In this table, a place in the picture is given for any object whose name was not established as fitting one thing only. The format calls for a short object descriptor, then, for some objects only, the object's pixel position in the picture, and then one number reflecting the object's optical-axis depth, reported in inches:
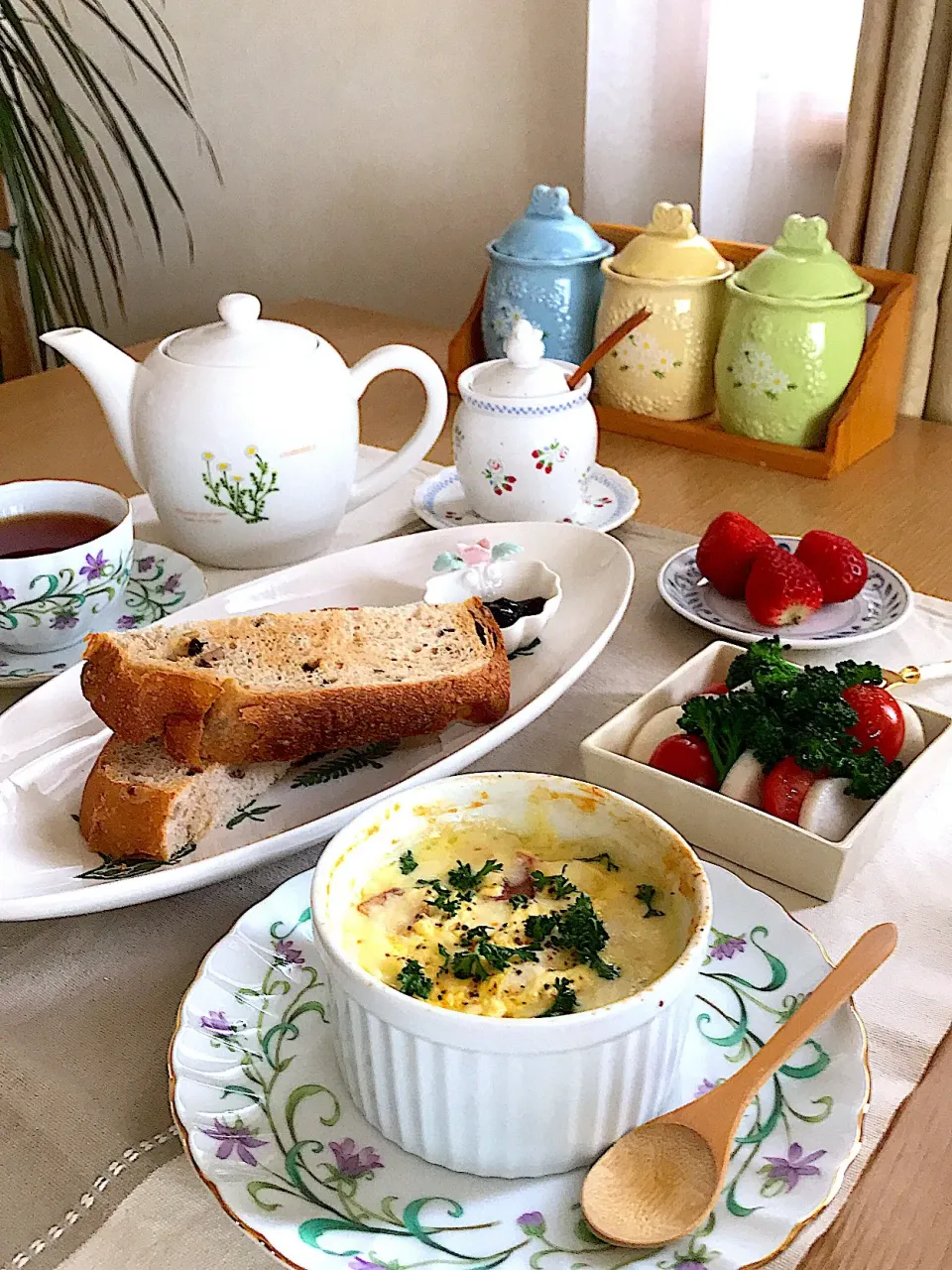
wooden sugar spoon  46.9
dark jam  36.6
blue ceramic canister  56.5
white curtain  63.4
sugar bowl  43.9
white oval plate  26.7
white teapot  40.1
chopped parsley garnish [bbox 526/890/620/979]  21.5
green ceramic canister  50.6
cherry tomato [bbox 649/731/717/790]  29.7
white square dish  27.3
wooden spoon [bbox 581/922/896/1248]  19.1
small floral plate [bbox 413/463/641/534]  46.4
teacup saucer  35.7
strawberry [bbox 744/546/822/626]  38.3
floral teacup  34.5
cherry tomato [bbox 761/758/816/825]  28.3
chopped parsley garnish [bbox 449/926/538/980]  21.1
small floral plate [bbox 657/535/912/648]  38.3
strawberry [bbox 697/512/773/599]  40.3
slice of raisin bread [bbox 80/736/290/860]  27.6
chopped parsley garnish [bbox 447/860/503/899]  23.4
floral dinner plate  18.9
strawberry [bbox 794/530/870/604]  39.5
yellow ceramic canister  54.1
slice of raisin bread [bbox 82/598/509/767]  29.3
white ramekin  19.3
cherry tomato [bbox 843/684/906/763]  30.0
